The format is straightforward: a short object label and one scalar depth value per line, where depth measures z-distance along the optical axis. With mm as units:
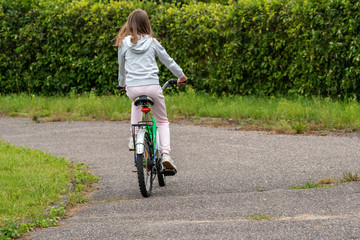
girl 12234
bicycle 11773
